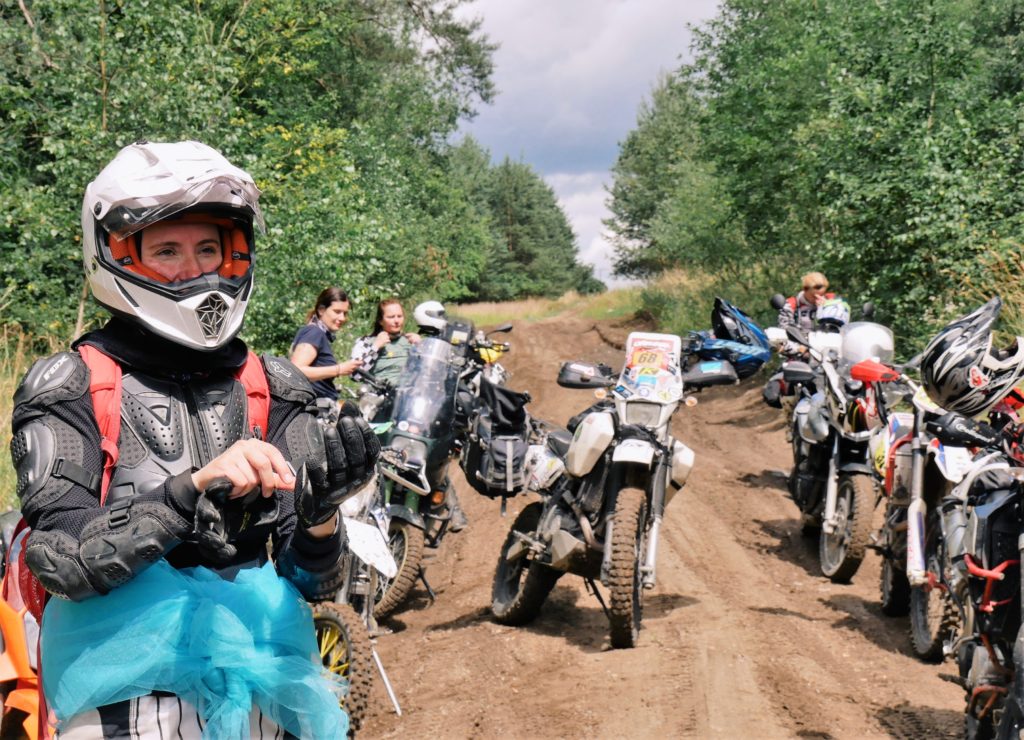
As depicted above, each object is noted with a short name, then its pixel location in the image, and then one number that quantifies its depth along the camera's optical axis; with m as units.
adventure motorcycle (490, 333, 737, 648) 6.45
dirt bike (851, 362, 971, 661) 5.30
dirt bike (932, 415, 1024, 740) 4.39
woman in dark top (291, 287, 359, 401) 7.73
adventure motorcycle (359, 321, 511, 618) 7.48
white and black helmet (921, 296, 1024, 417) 4.61
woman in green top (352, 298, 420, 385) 8.43
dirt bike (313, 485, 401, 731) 5.14
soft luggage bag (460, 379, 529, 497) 7.77
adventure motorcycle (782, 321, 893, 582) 8.01
